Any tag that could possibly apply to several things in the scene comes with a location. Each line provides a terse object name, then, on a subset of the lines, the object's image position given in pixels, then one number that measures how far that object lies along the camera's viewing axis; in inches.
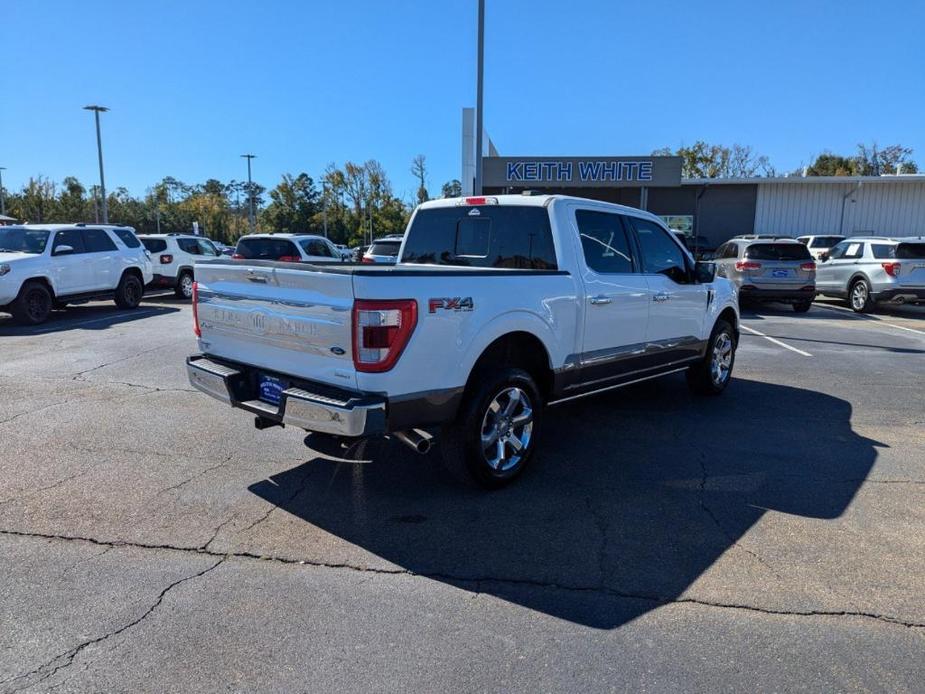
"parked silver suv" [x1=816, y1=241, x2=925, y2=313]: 597.6
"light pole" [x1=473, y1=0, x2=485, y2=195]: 567.2
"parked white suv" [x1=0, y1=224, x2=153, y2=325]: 485.4
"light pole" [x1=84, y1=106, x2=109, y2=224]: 1549.6
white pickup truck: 147.9
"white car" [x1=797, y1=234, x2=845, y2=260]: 898.1
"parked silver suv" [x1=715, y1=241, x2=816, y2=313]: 595.2
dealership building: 1087.6
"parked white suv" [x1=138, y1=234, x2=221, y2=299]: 700.7
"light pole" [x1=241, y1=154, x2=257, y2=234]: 2275.5
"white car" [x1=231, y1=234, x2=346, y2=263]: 594.0
